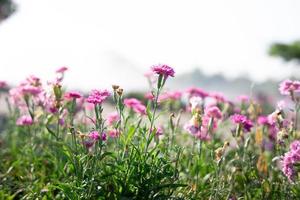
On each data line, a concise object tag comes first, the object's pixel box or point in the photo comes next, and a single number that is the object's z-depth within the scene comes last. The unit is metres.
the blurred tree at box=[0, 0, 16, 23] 12.98
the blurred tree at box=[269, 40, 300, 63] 19.38
